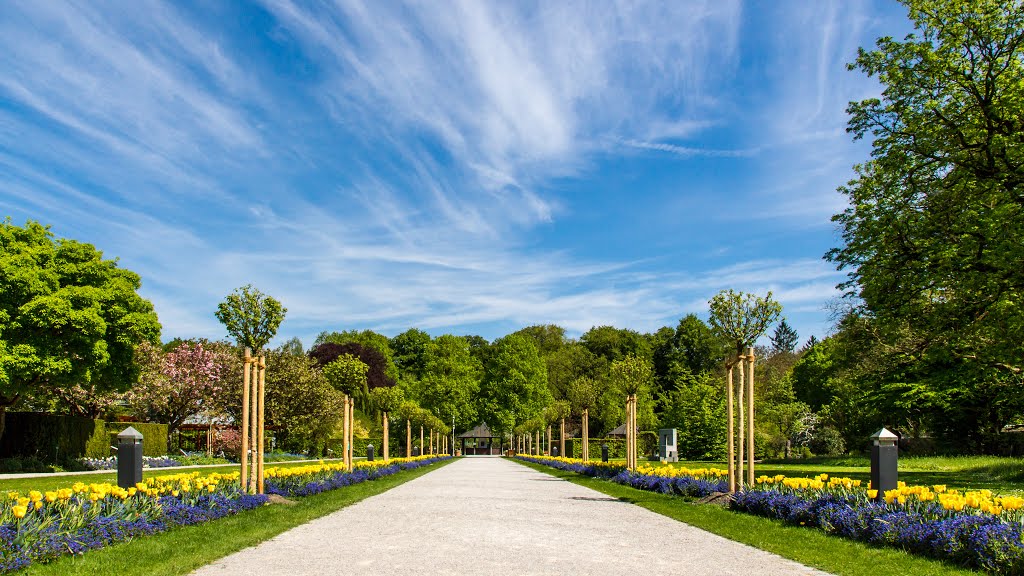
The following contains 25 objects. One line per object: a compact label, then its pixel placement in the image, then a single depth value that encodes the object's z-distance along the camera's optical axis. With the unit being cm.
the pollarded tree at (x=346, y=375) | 3312
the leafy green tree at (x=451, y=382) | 5884
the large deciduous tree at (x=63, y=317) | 2072
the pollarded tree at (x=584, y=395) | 3130
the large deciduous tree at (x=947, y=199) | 1639
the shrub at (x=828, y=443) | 4122
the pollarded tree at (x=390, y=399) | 3212
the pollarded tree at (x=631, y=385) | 1839
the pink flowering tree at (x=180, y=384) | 3428
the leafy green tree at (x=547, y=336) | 8181
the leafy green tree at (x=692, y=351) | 6278
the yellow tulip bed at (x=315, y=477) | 1267
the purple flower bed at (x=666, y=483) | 1282
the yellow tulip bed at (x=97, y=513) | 585
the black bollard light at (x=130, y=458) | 911
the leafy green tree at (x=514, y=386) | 6178
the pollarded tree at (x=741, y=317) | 1296
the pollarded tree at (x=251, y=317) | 1268
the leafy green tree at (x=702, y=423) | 3575
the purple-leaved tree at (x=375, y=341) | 7506
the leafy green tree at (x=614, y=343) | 7225
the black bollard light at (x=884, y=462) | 889
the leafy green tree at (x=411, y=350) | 8206
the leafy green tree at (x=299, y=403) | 3691
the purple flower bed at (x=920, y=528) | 582
